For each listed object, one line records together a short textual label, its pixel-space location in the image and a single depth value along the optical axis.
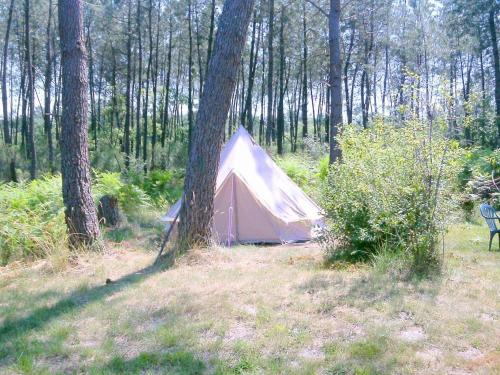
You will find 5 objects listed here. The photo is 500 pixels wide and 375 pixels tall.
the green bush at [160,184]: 14.17
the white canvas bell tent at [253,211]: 8.38
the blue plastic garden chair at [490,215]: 7.55
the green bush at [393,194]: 5.16
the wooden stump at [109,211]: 9.62
